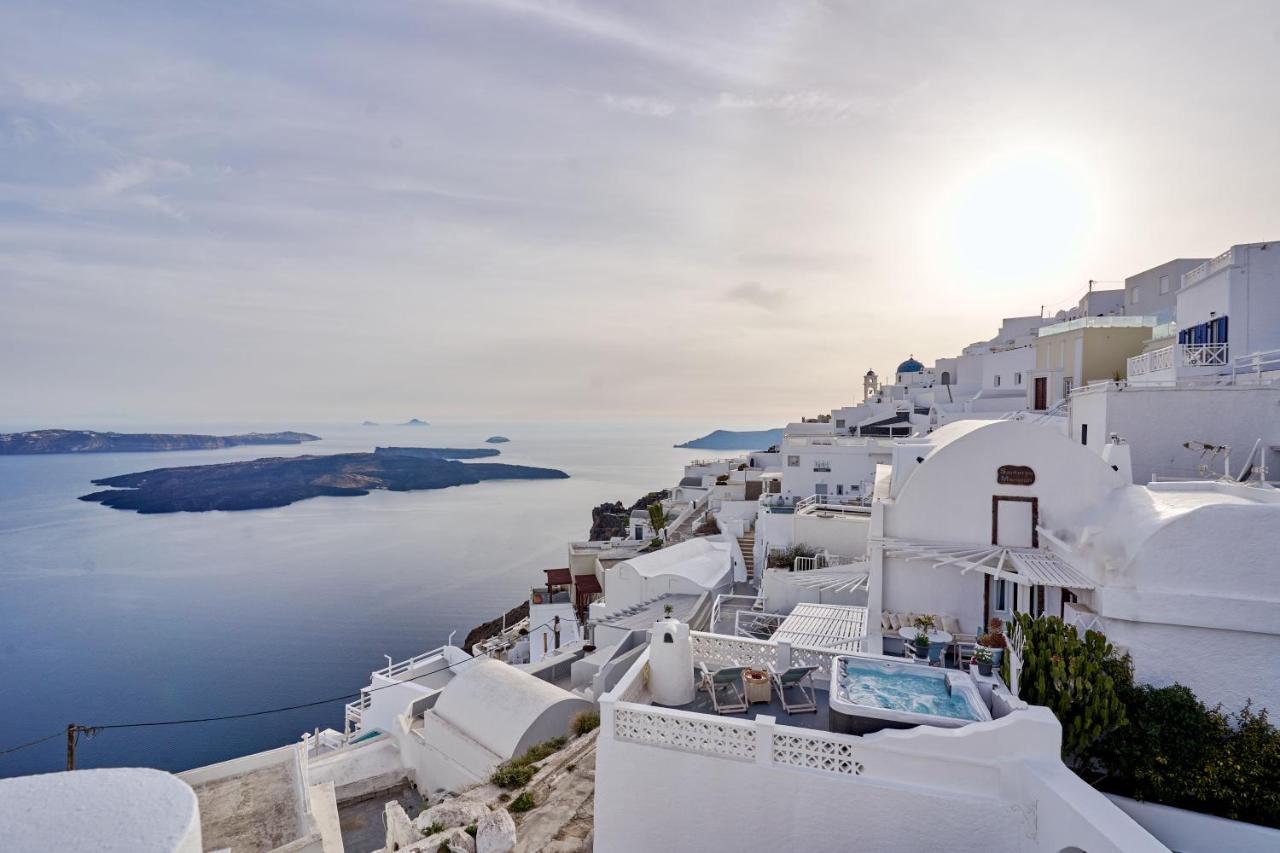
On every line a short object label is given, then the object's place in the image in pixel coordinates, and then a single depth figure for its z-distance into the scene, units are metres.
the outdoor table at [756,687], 8.49
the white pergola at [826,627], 11.04
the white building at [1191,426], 13.16
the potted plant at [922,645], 9.30
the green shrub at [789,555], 20.47
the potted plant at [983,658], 8.95
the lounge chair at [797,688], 8.28
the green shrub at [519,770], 10.80
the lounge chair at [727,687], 8.42
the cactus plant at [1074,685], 7.43
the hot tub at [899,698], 6.97
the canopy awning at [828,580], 13.52
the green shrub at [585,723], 13.42
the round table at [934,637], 9.30
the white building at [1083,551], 8.05
